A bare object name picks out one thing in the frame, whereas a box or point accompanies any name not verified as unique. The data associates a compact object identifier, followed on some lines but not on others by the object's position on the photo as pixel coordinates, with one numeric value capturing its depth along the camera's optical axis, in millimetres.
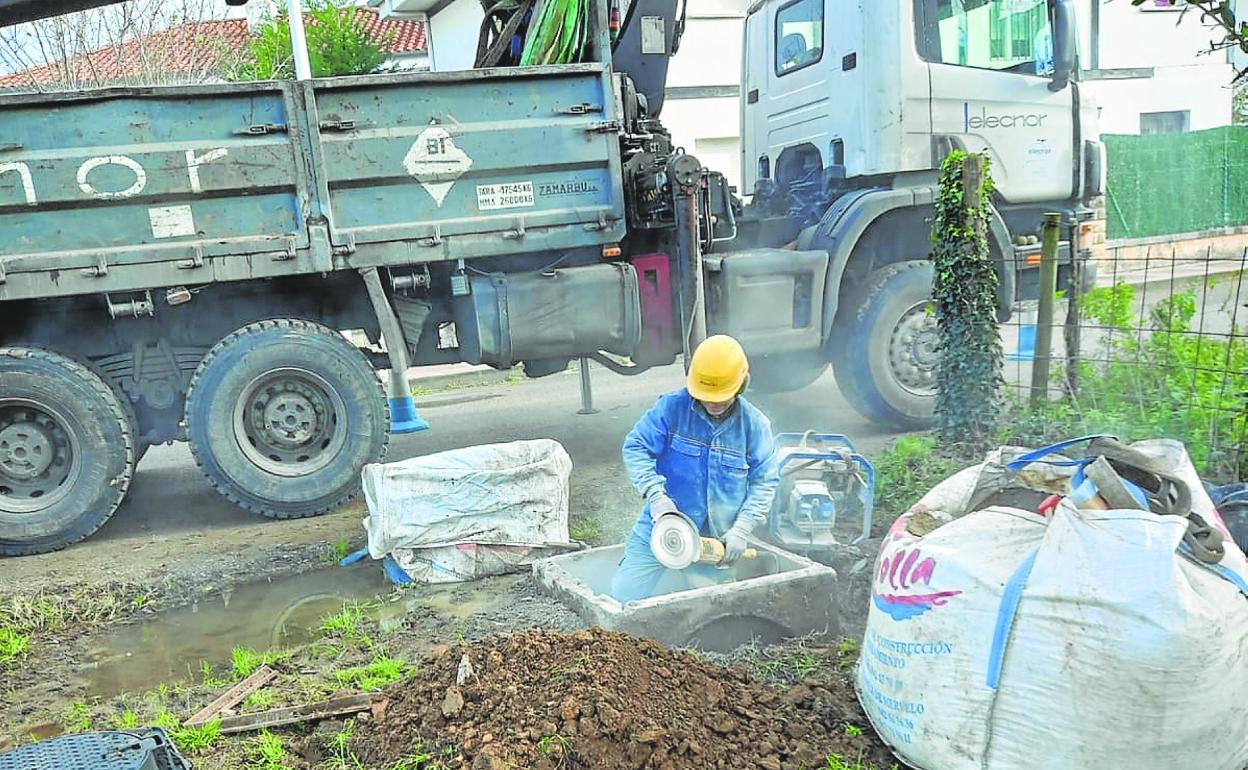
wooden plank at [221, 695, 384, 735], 3326
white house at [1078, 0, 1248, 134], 19453
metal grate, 2486
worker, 3926
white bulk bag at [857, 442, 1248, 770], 2340
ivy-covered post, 5609
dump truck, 5430
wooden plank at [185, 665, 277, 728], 3441
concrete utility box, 3555
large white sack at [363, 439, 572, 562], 4754
